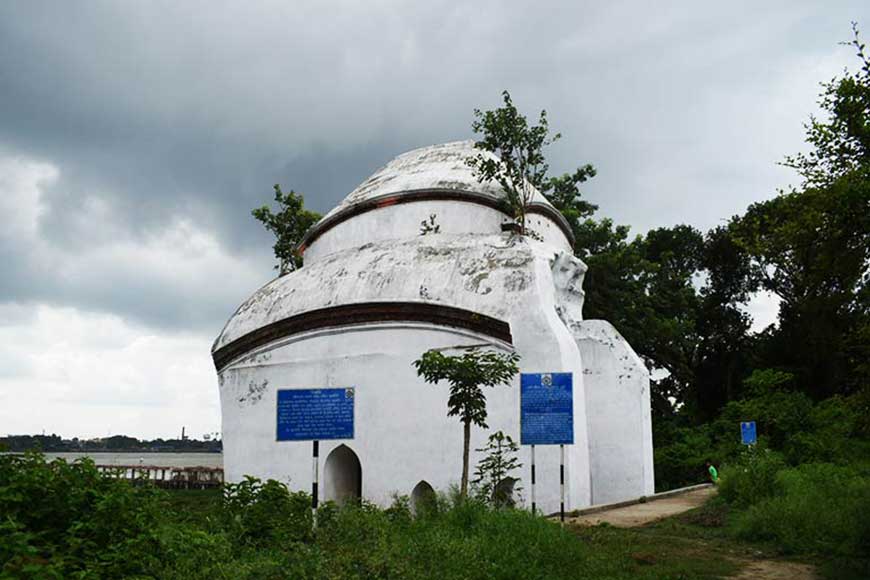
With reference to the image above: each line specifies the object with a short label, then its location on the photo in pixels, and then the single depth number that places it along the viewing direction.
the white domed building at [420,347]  10.88
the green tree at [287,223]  22.88
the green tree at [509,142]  14.55
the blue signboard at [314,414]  7.21
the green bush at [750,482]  9.72
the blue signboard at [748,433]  12.15
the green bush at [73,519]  4.40
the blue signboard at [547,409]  8.95
